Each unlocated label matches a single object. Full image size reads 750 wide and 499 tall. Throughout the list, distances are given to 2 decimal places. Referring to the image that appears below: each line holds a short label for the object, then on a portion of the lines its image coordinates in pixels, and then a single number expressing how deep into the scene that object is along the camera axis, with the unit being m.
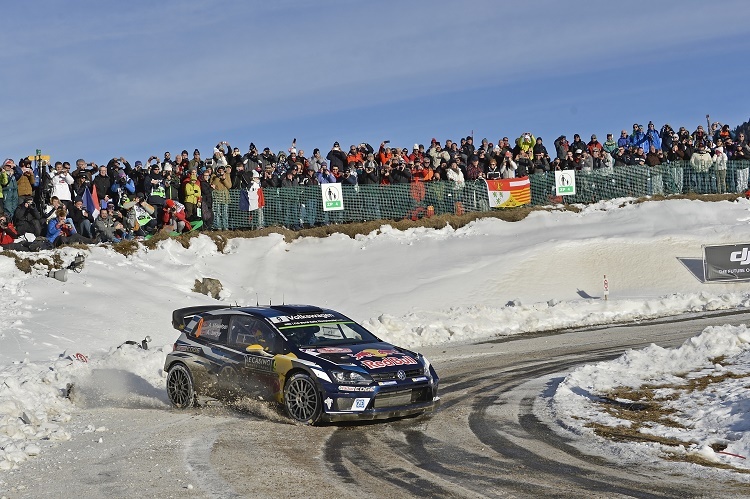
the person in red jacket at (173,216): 26.73
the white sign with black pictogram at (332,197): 28.73
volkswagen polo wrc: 10.85
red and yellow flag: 30.50
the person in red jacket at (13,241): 22.69
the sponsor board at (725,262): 26.58
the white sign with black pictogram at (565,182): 31.17
